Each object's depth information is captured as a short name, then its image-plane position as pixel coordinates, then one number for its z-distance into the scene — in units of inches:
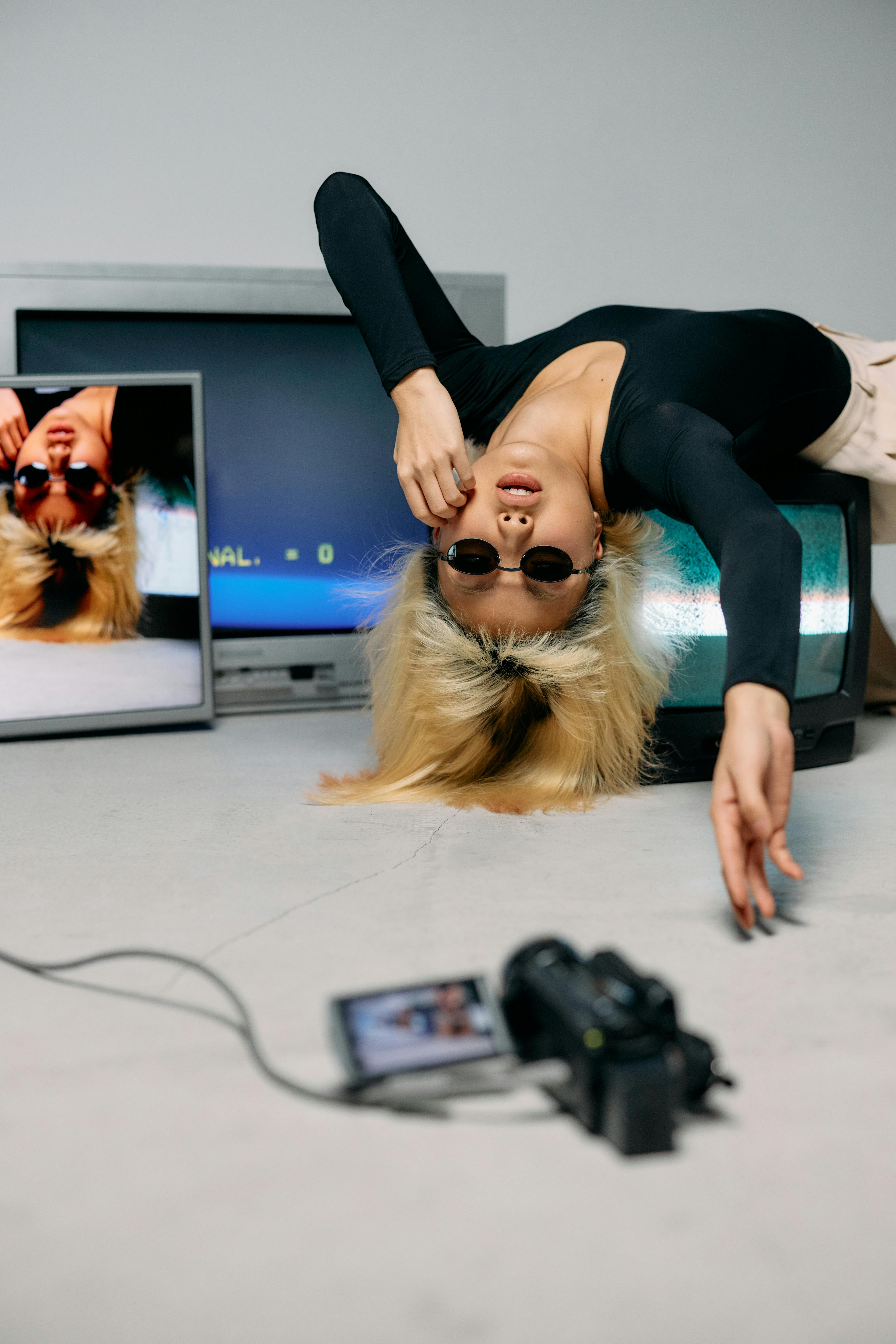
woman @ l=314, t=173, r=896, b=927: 58.2
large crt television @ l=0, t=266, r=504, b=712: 88.0
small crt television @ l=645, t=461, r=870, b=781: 66.0
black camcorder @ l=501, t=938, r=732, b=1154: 26.1
